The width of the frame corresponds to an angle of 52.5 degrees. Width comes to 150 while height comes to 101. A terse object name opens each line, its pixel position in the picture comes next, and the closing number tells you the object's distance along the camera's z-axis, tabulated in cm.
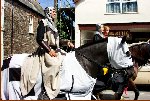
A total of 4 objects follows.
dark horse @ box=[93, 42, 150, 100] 348
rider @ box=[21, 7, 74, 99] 242
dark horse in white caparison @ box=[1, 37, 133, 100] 244
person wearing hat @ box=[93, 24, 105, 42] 328
